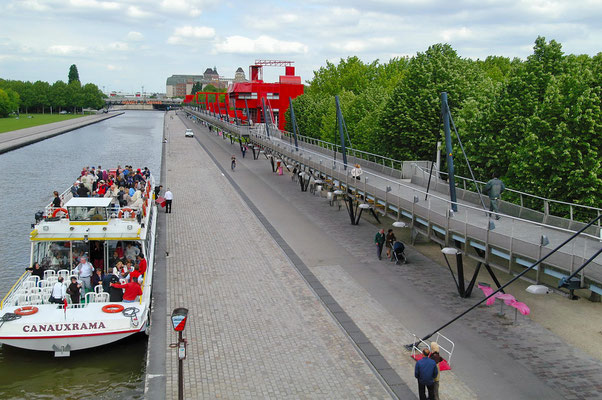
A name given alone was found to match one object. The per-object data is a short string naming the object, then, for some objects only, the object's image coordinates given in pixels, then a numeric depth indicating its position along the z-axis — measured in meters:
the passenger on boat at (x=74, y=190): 25.23
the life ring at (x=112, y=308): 15.12
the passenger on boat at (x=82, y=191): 24.88
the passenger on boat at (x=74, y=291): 15.30
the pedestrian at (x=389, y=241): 23.11
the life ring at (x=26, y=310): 14.74
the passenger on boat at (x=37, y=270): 16.52
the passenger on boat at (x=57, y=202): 20.89
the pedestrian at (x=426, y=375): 11.29
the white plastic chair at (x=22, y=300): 15.39
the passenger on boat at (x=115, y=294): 15.69
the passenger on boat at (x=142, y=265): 16.81
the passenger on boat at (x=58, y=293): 15.28
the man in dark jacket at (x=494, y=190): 18.67
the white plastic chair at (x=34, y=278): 16.27
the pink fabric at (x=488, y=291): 15.85
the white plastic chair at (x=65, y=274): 16.88
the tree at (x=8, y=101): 141.62
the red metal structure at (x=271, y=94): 96.81
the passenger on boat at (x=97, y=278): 16.41
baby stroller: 22.16
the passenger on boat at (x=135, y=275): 16.22
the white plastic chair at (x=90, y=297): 15.74
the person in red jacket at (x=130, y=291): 15.58
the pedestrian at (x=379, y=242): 22.81
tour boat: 14.39
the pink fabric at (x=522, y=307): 14.95
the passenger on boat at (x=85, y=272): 16.44
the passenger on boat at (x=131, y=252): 18.42
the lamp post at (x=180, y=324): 10.44
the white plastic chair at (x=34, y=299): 15.48
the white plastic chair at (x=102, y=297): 15.77
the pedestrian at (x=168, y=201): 31.28
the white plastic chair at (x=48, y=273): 16.75
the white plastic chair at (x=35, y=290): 15.82
